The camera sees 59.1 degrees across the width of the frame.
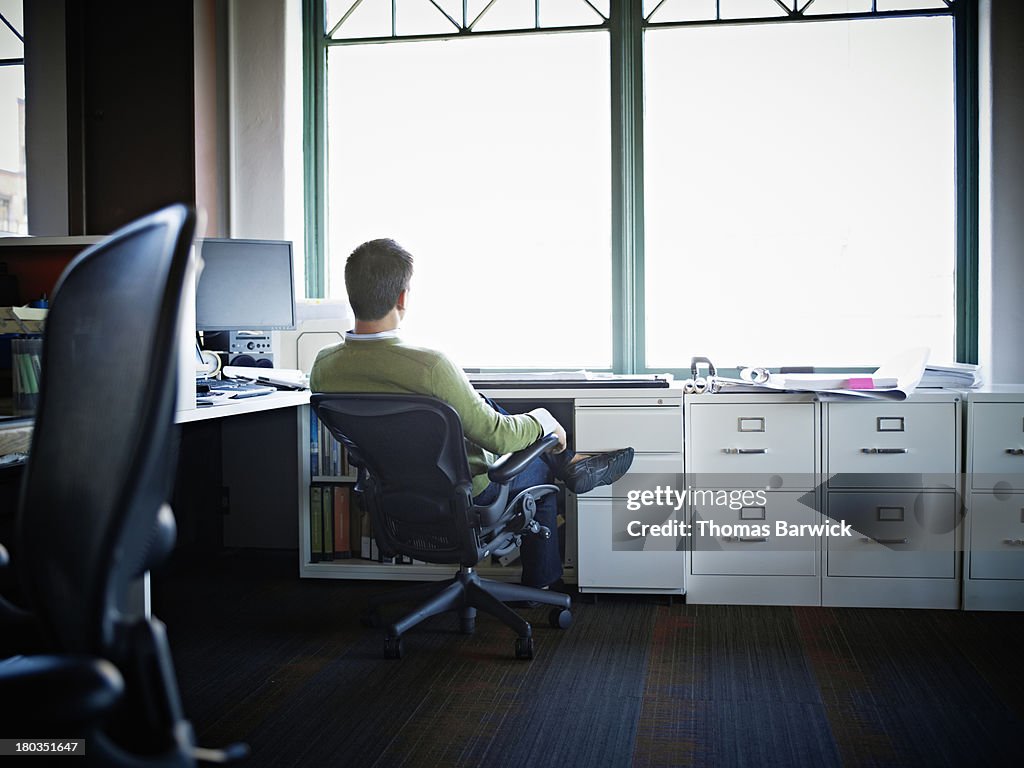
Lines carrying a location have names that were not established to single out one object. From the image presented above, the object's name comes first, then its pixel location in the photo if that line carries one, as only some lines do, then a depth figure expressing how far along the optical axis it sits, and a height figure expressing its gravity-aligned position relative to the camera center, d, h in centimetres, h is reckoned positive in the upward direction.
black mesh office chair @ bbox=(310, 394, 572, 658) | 229 -36
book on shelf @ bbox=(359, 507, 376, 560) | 332 -65
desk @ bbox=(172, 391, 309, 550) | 359 -48
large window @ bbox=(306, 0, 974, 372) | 349 +76
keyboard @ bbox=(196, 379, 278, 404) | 247 -8
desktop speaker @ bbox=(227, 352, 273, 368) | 317 +1
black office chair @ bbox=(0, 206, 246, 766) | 80 -14
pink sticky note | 292 -8
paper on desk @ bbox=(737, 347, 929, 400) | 291 -8
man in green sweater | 234 -2
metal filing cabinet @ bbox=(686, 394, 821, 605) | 297 -46
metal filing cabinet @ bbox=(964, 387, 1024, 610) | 288 -47
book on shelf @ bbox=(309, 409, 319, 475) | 333 -30
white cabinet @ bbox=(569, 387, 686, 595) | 300 -45
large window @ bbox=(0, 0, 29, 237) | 388 +110
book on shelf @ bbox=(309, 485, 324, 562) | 333 -60
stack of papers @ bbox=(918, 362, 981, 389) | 304 -6
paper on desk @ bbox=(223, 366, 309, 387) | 299 -4
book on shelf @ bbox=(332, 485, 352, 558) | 333 -59
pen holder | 208 -2
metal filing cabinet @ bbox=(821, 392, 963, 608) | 291 -46
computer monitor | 307 +27
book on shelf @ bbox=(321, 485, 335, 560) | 333 -58
